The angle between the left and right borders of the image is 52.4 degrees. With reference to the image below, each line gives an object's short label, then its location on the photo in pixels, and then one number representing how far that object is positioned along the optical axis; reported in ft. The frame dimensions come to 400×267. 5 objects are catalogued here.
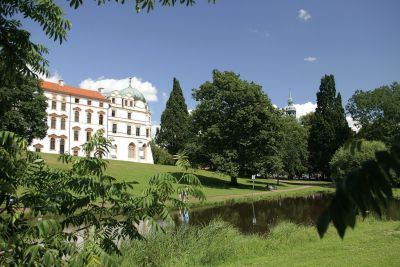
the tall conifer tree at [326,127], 238.68
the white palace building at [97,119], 236.22
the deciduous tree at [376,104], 208.54
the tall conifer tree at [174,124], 267.80
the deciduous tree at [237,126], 156.56
